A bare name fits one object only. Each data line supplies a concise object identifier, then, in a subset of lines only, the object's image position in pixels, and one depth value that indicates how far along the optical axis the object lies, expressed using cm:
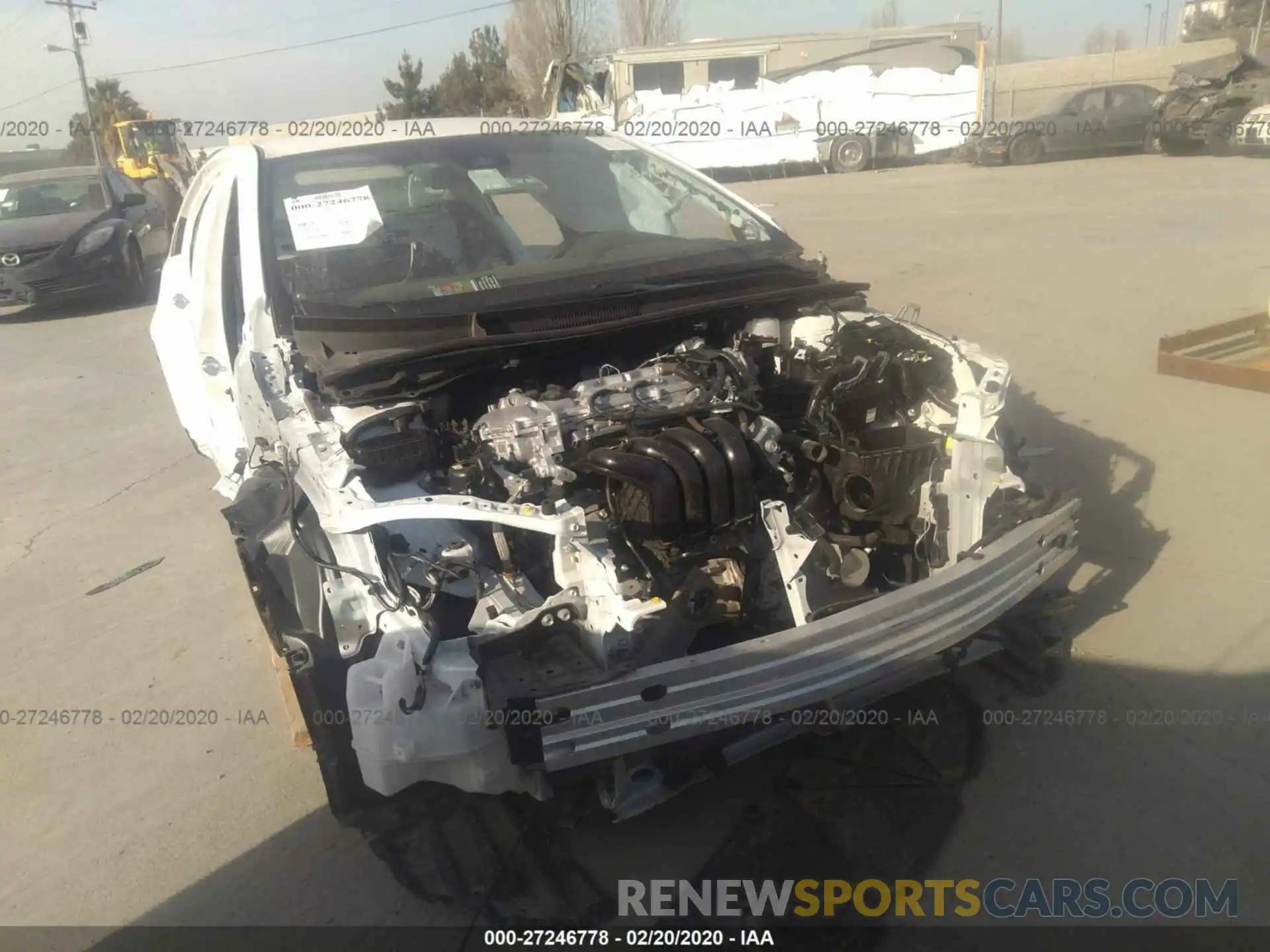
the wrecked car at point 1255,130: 1638
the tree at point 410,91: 3669
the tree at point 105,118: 3195
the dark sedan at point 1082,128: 1881
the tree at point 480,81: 3600
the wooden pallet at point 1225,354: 567
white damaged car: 224
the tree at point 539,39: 3850
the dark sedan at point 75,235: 1060
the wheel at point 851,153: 2133
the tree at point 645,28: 3984
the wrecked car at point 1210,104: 1758
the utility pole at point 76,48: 2757
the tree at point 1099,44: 8054
